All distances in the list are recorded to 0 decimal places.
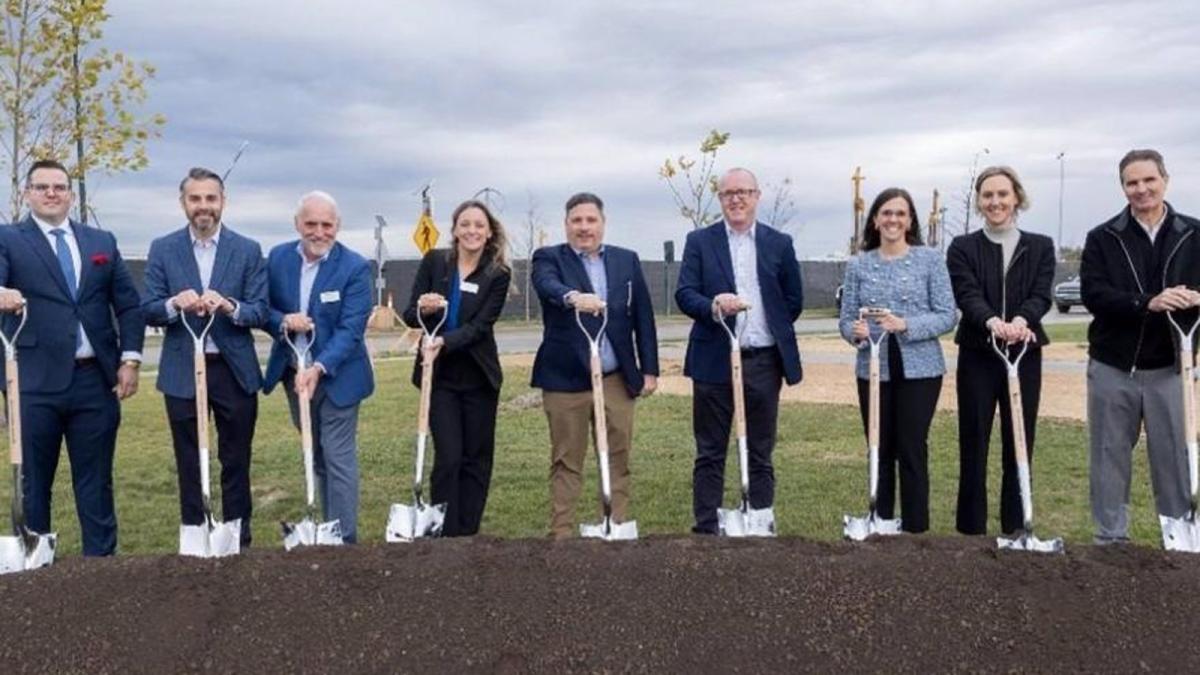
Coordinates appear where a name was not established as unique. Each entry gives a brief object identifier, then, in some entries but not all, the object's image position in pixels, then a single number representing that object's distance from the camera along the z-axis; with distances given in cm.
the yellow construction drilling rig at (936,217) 2996
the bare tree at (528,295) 3369
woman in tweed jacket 523
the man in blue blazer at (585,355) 548
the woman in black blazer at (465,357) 544
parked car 3500
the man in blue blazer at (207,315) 518
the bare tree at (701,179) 2134
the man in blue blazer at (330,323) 522
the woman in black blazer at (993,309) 521
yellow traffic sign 1895
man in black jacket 502
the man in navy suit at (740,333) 543
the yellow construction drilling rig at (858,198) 2520
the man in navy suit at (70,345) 507
